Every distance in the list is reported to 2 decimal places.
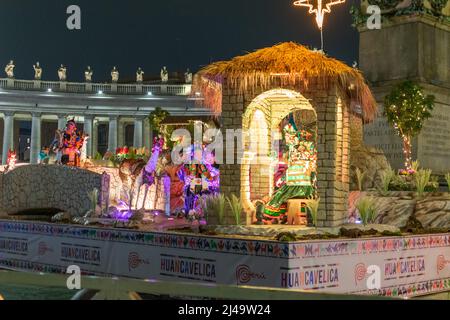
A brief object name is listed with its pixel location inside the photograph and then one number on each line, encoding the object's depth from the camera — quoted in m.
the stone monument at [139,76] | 78.56
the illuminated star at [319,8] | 21.31
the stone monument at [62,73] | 77.50
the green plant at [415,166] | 23.94
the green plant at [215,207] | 17.31
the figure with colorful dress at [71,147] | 31.81
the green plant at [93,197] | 25.84
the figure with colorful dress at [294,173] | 19.67
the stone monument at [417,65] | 27.70
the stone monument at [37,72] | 76.88
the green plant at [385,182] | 22.06
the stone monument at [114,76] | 78.38
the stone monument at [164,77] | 78.94
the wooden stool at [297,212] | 19.61
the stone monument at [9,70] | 75.85
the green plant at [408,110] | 25.44
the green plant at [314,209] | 17.08
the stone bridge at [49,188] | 27.70
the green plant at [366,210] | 17.44
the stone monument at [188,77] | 79.50
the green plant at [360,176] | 21.76
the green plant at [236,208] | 17.25
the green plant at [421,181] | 21.56
